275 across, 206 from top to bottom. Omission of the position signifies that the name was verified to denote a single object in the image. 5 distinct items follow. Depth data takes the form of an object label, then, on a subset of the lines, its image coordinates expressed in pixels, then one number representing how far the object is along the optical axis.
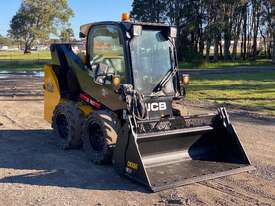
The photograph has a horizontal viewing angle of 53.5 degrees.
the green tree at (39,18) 45.82
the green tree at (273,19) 28.87
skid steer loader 3.78
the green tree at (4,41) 77.81
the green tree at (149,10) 31.68
